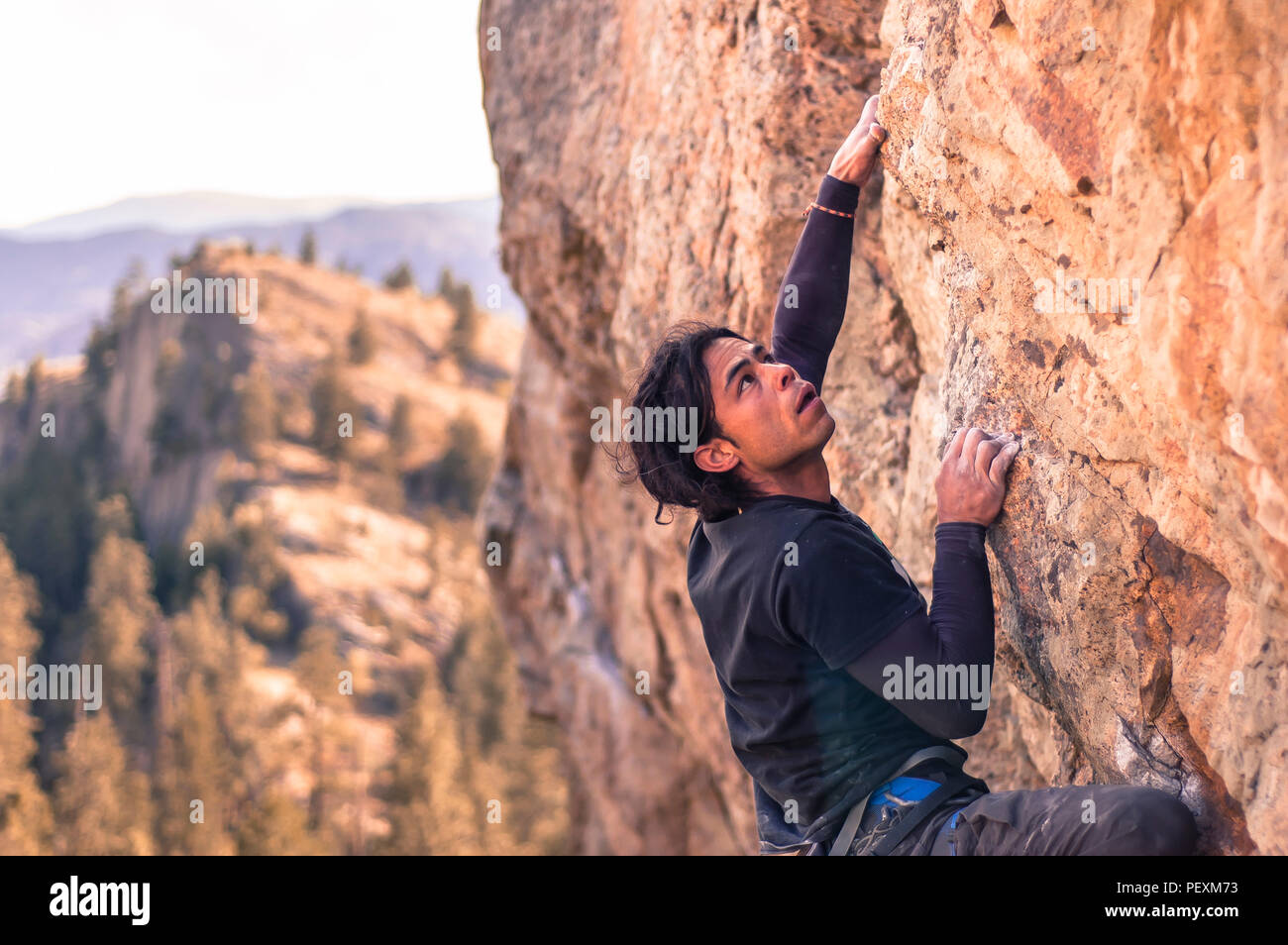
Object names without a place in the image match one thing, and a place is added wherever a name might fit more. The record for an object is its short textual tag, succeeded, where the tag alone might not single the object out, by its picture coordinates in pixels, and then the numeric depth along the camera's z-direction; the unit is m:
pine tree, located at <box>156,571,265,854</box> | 31.97
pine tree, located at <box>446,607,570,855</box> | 33.75
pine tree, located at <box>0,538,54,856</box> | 26.73
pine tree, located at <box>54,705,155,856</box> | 28.75
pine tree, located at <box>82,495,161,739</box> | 42.41
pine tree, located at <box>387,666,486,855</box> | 29.17
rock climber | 2.59
